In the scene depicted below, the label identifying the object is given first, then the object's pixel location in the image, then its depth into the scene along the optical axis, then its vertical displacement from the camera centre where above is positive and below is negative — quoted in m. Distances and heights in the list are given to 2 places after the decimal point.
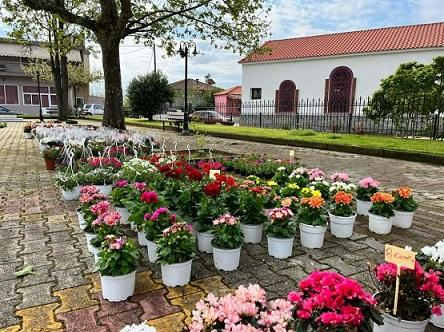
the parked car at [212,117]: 28.36 -0.77
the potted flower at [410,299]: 1.94 -1.04
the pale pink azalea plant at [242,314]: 1.48 -0.89
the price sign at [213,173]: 3.98 -0.74
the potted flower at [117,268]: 2.46 -1.14
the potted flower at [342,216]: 3.66 -1.09
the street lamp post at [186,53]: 16.24 +2.50
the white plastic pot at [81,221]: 3.68 -1.23
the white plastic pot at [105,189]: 5.09 -1.20
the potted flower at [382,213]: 3.79 -1.09
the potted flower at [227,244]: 2.92 -1.12
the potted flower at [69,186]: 5.07 -1.17
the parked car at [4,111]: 33.54 -0.80
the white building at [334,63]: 23.02 +3.42
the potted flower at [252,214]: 3.45 -1.04
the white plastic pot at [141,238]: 3.41 -1.29
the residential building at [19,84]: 38.53 +2.11
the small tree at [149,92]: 27.06 +1.05
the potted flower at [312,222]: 3.38 -1.07
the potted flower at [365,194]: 4.32 -1.01
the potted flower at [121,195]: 3.99 -1.01
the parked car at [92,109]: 38.76 -0.47
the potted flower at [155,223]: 2.93 -0.97
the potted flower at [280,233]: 3.15 -1.10
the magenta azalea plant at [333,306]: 1.48 -0.85
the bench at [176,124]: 19.23 -0.93
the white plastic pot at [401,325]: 1.95 -1.17
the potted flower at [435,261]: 2.23 -0.97
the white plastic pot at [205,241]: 3.26 -1.25
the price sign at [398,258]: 1.94 -0.81
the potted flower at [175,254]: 2.63 -1.10
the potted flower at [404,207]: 3.92 -1.05
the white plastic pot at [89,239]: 3.16 -1.24
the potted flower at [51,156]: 7.45 -1.09
